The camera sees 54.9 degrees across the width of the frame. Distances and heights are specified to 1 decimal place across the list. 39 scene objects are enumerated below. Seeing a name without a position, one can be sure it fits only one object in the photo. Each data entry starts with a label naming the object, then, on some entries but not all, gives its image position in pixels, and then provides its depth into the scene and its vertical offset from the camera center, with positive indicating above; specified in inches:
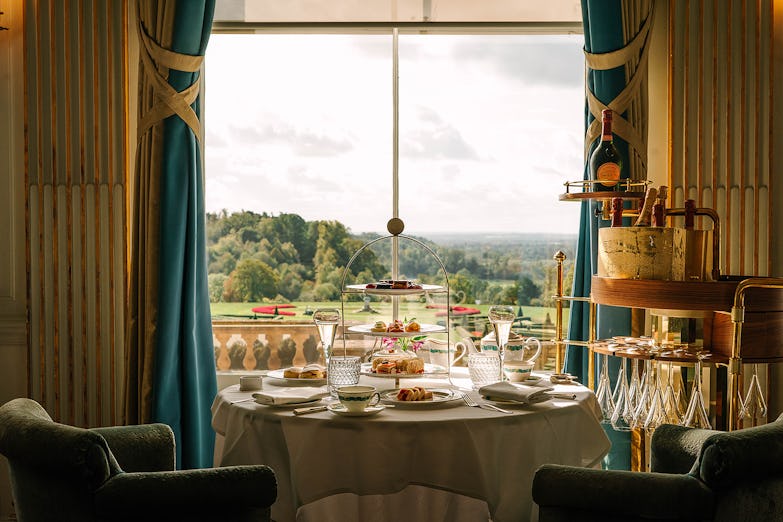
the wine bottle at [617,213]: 98.4 +6.9
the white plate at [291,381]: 104.3 -16.2
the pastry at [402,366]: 99.9 -13.4
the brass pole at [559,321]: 120.0 -9.0
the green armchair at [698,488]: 69.2 -20.9
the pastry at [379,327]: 102.5 -8.5
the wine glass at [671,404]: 90.8 -16.7
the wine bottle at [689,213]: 93.7 +6.6
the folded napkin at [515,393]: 91.0 -15.6
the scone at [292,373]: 106.3 -15.4
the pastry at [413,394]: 91.4 -15.8
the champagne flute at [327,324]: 102.7 -8.1
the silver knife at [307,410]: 86.9 -16.8
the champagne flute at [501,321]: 105.0 -7.8
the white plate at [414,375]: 98.7 -14.5
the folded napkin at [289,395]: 90.4 -16.2
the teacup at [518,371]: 102.8 -14.4
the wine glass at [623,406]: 93.6 -17.6
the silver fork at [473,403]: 89.9 -16.8
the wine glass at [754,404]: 90.2 -16.9
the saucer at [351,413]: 85.9 -16.8
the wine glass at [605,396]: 96.4 -17.1
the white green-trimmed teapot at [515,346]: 103.9 -11.2
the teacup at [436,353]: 110.3 -12.9
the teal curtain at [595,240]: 143.2 +5.0
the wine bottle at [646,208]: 96.8 +7.5
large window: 159.0 +22.7
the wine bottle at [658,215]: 92.8 +6.2
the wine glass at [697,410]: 88.3 -17.1
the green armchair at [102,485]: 71.3 -21.3
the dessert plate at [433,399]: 89.7 -16.4
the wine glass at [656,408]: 90.0 -17.1
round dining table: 82.7 -21.0
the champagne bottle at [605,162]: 103.3 +16.5
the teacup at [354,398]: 85.6 -15.1
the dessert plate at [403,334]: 100.0 -8.8
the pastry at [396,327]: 102.0 -8.5
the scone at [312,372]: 106.1 -15.3
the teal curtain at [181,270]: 142.3 -1.1
